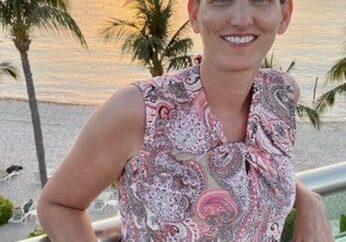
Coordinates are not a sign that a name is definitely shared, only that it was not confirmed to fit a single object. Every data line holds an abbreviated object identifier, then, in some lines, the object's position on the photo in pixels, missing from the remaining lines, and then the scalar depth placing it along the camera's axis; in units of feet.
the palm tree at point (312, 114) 67.77
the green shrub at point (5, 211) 60.23
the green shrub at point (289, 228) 6.61
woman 5.34
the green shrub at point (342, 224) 7.47
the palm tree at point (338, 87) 65.77
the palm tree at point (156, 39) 62.95
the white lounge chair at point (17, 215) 60.49
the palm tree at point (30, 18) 61.16
